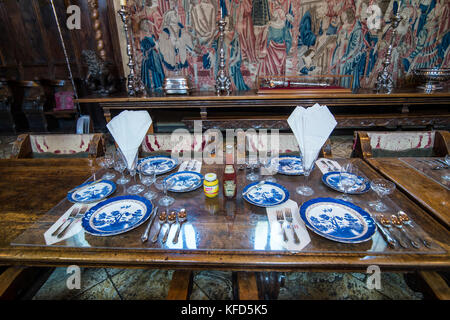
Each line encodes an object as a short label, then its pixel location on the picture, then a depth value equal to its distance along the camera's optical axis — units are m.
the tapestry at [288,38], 3.04
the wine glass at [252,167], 1.22
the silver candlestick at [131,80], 2.95
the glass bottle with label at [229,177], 0.97
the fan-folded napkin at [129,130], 1.16
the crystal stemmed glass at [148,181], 1.06
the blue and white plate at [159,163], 1.33
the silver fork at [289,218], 0.78
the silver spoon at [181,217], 0.86
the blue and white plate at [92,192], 1.02
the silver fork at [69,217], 0.82
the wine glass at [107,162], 1.26
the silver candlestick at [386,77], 2.97
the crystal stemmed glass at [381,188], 0.97
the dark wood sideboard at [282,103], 2.83
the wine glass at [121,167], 1.20
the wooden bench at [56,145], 1.61
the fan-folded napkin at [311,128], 1.07
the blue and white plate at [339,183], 1.08
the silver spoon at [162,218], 0.86
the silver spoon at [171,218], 0.87
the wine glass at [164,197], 1.00
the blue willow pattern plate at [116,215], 0.83
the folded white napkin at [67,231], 0.79
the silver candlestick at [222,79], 3.00
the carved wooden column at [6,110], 3.77
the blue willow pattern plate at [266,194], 0.97
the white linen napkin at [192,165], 1.34
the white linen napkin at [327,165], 1.30
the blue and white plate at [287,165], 1.27
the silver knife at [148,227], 0.79
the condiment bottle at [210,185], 1.01
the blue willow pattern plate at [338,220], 0.78
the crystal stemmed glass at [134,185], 1.11
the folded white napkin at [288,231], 0.76
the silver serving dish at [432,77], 2.95
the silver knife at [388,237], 0.75
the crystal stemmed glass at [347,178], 1.02
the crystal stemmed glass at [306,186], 1.07
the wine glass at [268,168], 1.21
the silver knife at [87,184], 1.10
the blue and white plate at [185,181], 1.10
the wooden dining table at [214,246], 0.70
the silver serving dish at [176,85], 3.05
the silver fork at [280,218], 0.81
